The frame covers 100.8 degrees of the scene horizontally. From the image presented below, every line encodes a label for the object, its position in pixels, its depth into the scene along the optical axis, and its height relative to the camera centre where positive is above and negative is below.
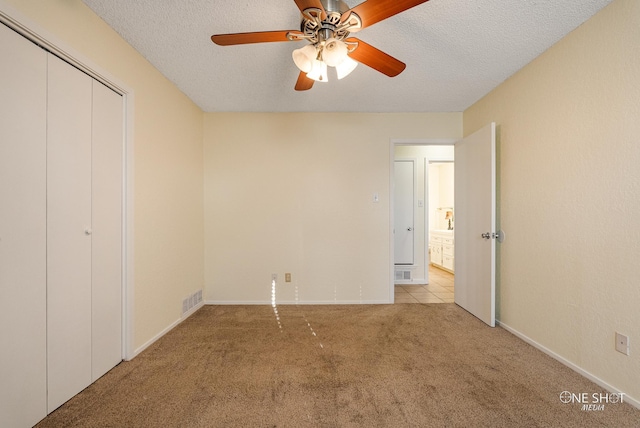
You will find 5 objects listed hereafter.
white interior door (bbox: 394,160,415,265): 4.41 +0.07
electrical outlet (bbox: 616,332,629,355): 1.55 -0.77
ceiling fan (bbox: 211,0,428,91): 1.25 +0.97
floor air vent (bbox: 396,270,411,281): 4.38 -0.99
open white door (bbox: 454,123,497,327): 2.57 -0.09
